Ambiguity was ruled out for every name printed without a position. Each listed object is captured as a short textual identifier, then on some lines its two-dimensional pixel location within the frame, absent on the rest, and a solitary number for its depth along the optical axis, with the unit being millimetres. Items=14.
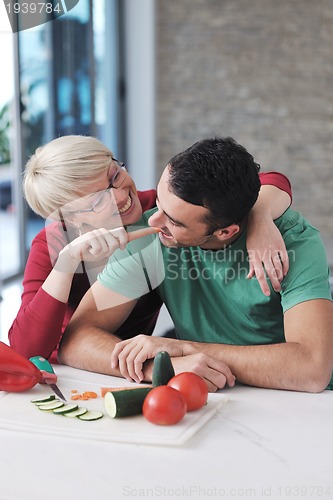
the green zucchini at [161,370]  2359
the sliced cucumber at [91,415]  2283
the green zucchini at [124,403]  2278
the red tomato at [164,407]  2239
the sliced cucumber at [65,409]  2309
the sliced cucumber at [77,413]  2294
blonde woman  2661
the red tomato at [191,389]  2304
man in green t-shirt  2506
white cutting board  2200
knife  2447
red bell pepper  2427
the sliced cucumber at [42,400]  2364
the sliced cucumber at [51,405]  2328
